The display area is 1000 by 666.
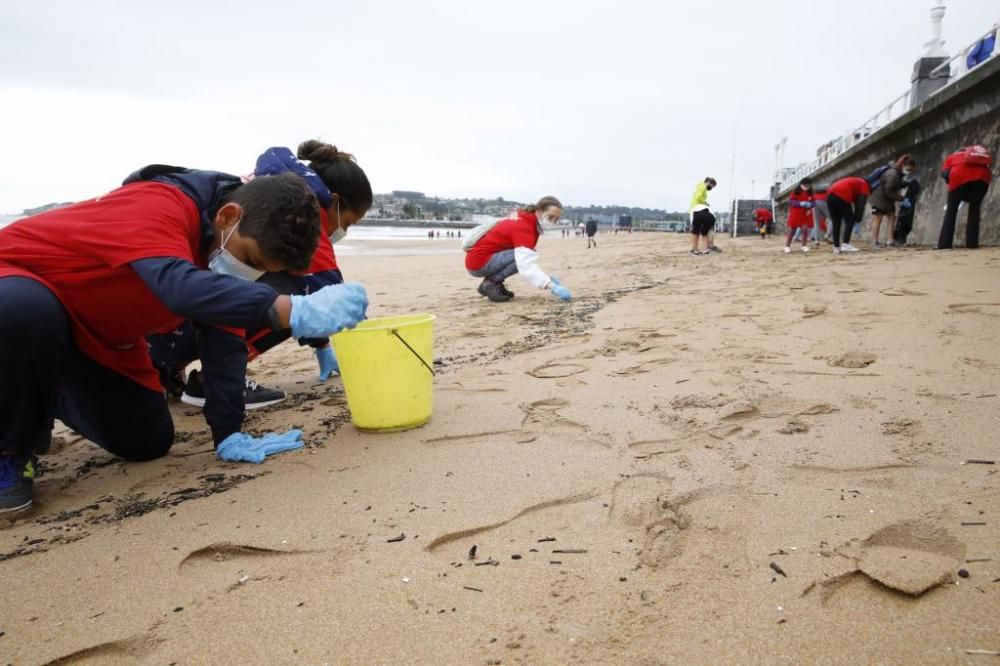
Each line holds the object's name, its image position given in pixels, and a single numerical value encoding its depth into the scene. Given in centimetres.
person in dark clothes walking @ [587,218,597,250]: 2492
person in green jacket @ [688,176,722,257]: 941
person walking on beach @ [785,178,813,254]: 952
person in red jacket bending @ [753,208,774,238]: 2069
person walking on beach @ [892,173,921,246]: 860
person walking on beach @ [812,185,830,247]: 1048
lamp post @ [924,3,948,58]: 1090
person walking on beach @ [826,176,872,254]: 796
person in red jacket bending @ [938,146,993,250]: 622
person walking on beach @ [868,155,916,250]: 800
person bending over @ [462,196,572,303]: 515
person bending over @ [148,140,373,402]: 231
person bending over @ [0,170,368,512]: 158
